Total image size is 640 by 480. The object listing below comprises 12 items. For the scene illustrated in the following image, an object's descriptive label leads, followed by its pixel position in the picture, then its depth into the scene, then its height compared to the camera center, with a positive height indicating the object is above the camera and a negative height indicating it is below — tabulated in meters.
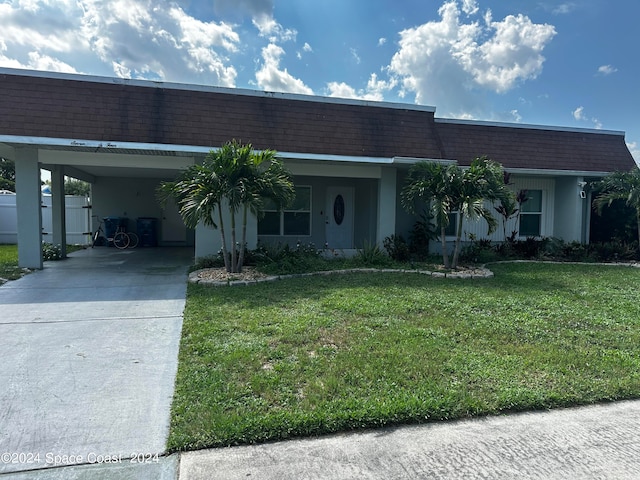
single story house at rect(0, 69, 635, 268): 8.69 +1.82
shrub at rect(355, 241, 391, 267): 9.54 -0.89
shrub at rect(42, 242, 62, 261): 10.84 -0.93
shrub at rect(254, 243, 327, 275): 8.64 -0.91
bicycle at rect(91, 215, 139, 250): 14.50 -0.70
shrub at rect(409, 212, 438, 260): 11.21 -0.42
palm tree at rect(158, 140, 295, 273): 7.65 +0.66
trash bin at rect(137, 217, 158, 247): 14.98 -0.42
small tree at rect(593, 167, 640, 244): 10.83 +0.97
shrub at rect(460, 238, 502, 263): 10.59 -0.87
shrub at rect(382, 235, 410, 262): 10.23 -0.70
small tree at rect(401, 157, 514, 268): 8.53 +0.69
